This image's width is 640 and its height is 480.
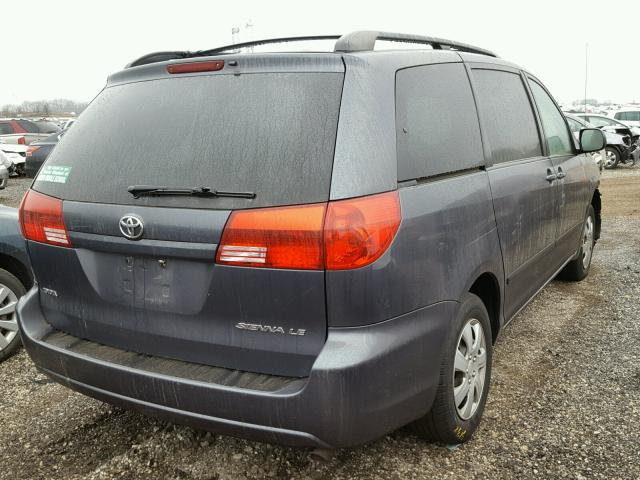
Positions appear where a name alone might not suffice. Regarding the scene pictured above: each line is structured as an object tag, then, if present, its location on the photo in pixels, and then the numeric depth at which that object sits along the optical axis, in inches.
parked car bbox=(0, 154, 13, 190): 529.2
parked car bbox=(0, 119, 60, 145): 802.2
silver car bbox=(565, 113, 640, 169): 728.3
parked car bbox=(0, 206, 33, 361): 161.1
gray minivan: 79.1
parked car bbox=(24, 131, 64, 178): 566.6
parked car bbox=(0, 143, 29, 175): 756.0
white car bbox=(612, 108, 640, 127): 963.2
